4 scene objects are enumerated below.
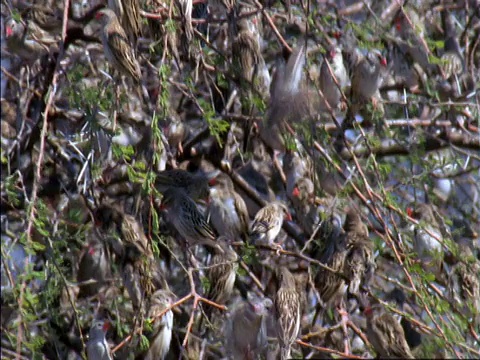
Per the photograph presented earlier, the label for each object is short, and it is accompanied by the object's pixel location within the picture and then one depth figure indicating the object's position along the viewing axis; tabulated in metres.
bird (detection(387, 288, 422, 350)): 13.41
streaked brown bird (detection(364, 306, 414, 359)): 12.50
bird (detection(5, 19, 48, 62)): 12.40
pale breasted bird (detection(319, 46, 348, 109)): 11.76
